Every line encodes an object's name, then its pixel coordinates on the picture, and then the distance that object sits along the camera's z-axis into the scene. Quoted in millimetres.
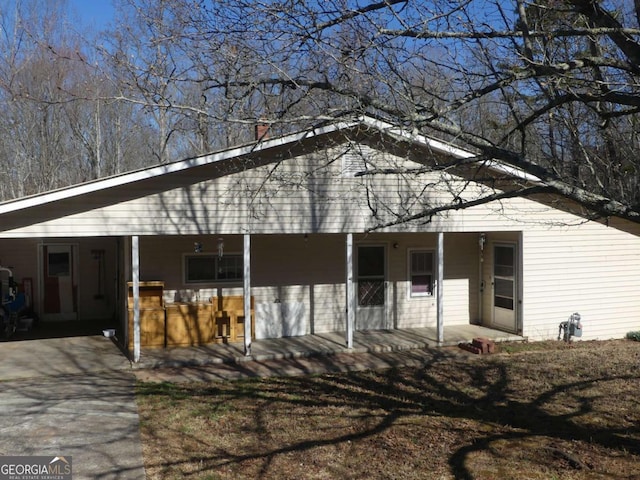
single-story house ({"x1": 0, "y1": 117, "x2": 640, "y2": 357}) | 10109
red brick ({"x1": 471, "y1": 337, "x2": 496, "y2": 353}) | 11242
